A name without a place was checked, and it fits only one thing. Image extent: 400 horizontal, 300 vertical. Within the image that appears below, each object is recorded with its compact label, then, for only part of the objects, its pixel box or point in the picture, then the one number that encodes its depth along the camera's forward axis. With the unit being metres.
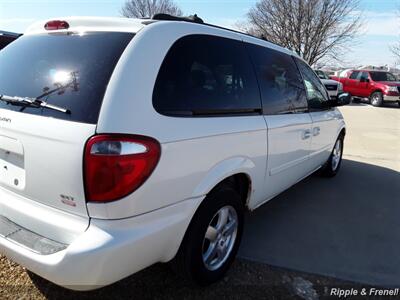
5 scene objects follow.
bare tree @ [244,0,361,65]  28.72
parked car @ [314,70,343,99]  19.19
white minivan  1.93
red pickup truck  18.91
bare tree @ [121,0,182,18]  36.66
